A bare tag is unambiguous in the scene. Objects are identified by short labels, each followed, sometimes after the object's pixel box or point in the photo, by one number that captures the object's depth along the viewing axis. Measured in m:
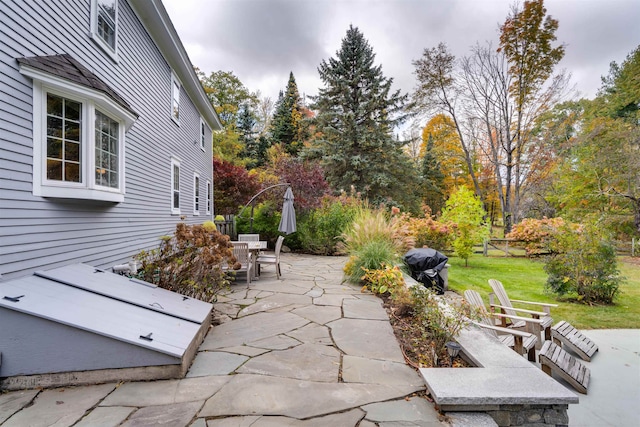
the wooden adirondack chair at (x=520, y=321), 4.11
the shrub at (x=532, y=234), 11.31
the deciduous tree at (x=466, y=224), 9.33
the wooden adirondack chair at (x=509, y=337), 3.57
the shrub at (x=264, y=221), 11.95
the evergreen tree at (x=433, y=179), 24.80
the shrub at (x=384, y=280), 4.76
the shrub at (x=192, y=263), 4.02
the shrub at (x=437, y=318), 3.10
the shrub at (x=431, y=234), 9.49
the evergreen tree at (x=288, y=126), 24.48
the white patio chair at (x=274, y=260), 6.45
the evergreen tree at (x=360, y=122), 18.75
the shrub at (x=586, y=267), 5.89
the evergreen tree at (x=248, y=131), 25.23
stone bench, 2.08
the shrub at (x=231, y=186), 13.62
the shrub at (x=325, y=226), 10.70
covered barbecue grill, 6.00
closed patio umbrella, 8.71
